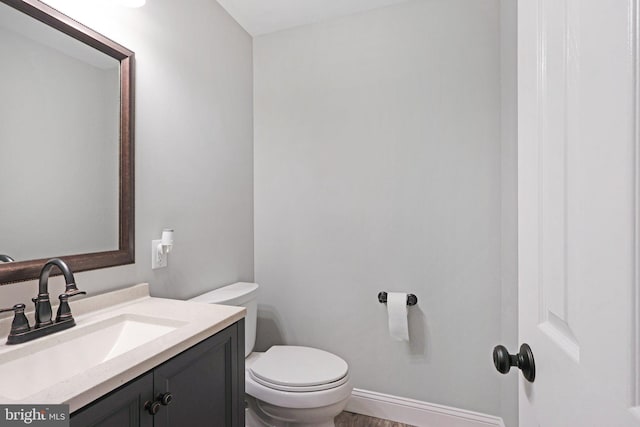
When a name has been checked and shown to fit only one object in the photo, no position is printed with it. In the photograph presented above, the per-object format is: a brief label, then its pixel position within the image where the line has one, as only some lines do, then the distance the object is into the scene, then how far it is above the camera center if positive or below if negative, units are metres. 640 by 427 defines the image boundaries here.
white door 0.36 +0.00
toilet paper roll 1.84 -0.57
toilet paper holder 1.89 -0.49
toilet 1.48 -0.77
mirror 1.02 +0.25
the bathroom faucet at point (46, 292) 0.96 -0.22
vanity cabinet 0.75 -0.48
